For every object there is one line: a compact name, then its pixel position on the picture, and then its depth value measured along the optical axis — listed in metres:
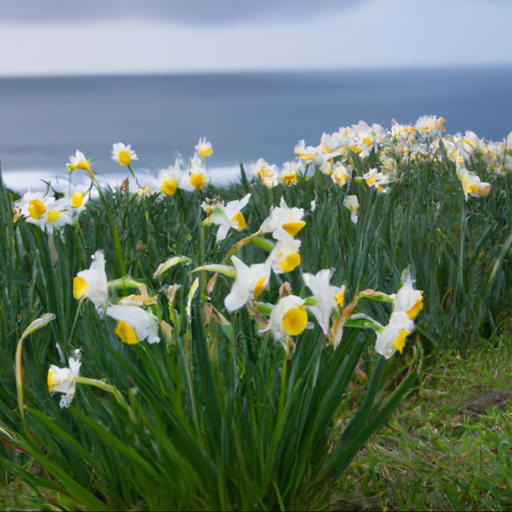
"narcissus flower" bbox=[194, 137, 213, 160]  3.44
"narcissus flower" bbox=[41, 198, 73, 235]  2.22
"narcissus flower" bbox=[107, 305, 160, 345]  1.38
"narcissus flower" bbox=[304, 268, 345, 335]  1.37
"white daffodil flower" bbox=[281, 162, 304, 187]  4.11
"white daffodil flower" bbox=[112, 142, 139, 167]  3.29
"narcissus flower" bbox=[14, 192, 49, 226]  2.21
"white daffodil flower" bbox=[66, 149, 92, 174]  2.23
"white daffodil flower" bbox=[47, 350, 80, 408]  1.52
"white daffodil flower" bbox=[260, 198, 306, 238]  1.57
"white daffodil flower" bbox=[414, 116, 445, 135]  5.02
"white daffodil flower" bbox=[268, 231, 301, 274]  1.46
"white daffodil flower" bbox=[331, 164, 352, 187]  3.80
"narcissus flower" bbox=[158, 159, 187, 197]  2.66
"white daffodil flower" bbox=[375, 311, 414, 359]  1.40
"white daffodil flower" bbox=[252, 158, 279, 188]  4.06
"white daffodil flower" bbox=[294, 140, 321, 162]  4.42
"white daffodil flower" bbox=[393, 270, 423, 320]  1.45
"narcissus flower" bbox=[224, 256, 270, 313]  1.37
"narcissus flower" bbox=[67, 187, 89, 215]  2.29
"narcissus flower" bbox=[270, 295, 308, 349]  1.33
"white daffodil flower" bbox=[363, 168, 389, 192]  3.72
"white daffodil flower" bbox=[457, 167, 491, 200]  3.06
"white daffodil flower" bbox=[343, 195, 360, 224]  3.22
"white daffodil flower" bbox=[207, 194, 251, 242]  1.77
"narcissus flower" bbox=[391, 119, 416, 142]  5.09
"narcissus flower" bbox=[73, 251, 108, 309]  1.46
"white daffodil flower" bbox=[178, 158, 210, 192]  2.71
